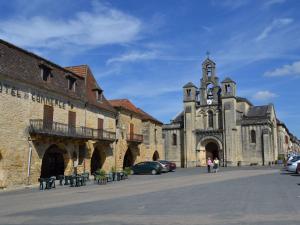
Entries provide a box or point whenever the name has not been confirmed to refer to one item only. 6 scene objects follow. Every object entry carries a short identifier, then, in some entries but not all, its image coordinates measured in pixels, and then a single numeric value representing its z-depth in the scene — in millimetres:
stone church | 40405
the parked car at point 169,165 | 28735
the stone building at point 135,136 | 28187
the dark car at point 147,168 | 26621
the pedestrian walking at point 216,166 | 27878
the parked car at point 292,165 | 22572
